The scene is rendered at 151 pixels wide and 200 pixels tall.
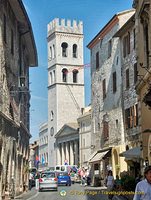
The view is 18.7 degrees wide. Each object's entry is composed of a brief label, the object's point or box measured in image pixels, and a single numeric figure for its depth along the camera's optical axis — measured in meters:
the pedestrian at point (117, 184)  21.45
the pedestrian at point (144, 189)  7.03
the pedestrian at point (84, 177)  46.56
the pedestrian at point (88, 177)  47.35
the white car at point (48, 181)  31.72
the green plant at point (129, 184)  18.64
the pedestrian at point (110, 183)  18.44
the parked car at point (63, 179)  45.09
